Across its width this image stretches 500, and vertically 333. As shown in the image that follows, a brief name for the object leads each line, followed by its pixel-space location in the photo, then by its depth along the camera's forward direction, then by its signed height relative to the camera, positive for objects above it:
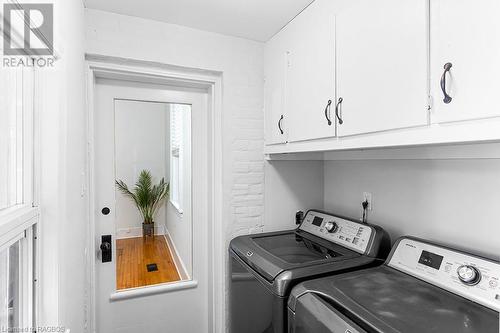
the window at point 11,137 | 0.77 +0.09
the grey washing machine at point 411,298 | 0.89 -0.50
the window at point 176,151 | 2.08 +0.12
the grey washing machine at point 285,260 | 1.29 -0.50
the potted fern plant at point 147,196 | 1.98 -0.21
